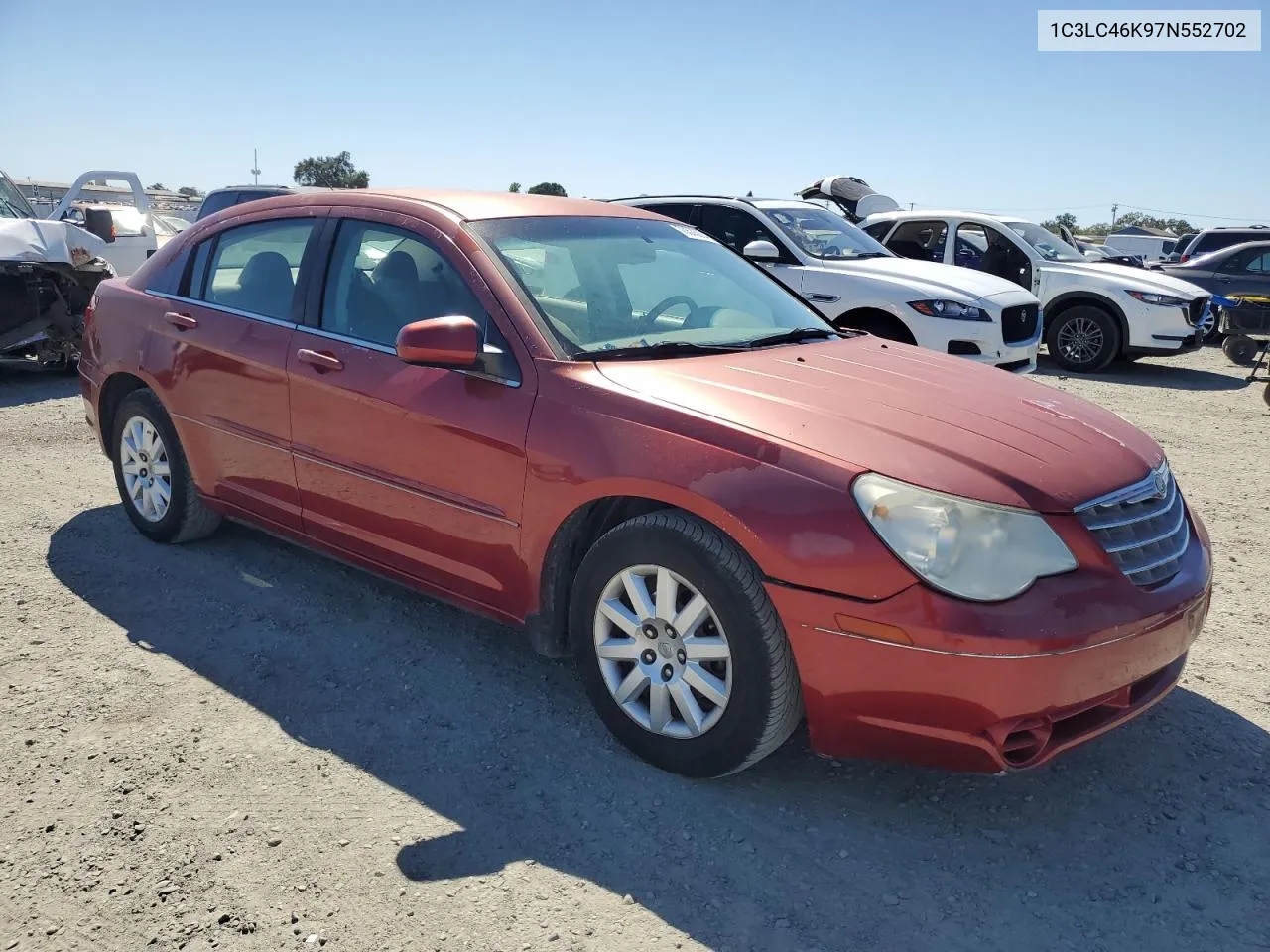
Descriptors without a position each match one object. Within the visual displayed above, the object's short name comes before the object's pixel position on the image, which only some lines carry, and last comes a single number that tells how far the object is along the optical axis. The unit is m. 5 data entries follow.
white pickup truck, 11.06
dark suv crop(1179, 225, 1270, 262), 17.11
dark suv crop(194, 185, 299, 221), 14.34
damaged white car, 8.57
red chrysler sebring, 2.65
